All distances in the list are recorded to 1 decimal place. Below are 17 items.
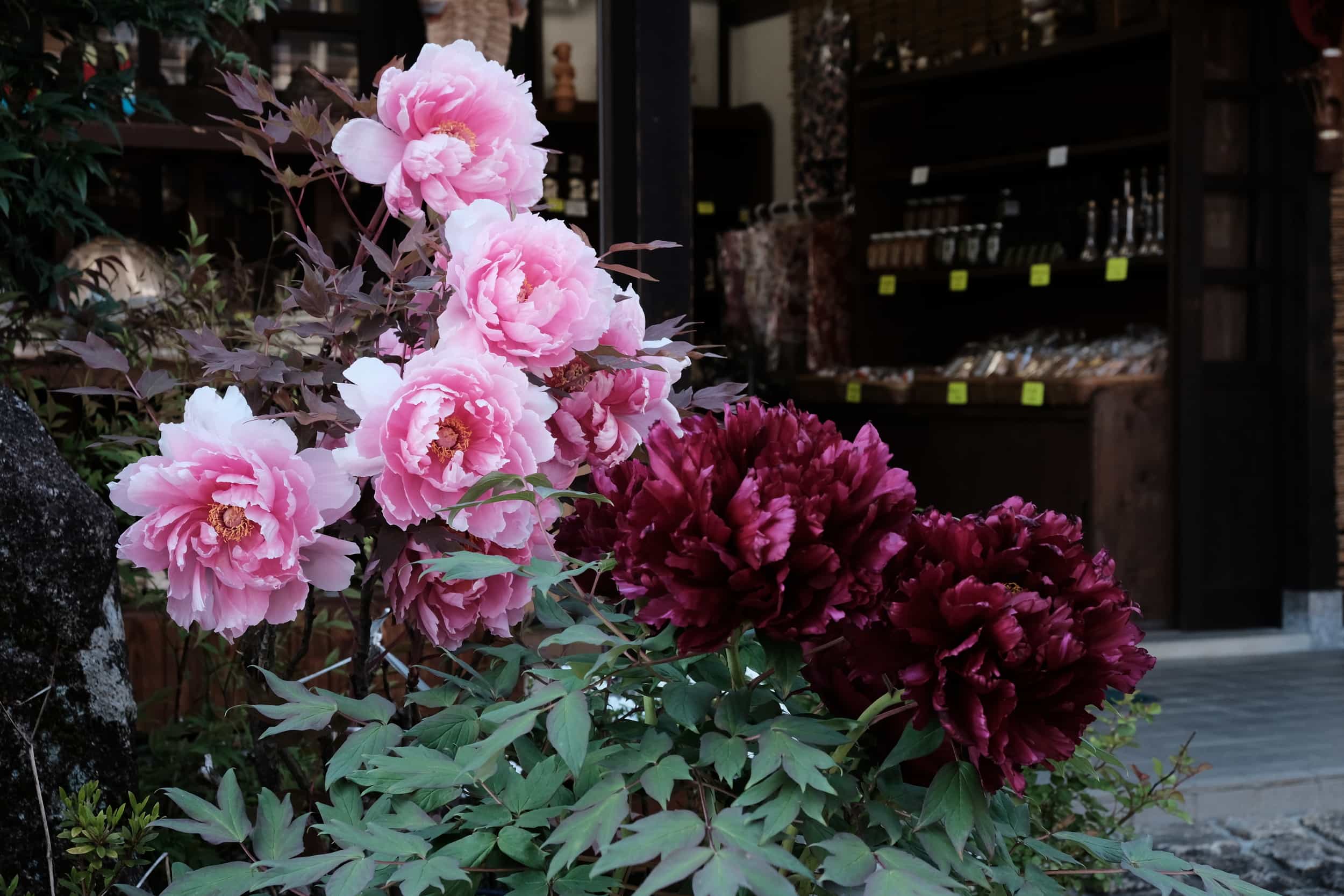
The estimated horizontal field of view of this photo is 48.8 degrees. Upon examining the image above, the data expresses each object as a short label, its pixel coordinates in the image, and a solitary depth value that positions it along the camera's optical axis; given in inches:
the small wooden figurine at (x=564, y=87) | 298.8
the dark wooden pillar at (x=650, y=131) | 106.0
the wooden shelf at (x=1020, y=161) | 226.4
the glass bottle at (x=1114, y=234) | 234.4
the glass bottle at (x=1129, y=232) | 232.5
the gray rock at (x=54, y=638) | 50.1
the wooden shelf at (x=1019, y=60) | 224.1
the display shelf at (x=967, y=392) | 223.9
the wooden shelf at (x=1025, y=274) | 232.7
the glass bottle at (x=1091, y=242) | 238.4
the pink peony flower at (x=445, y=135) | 42.9
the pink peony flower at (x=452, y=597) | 41.6
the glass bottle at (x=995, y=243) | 257.6
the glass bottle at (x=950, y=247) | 266.1
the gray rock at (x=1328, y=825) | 141.5
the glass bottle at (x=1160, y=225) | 228.2
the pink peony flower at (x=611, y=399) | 42.0
